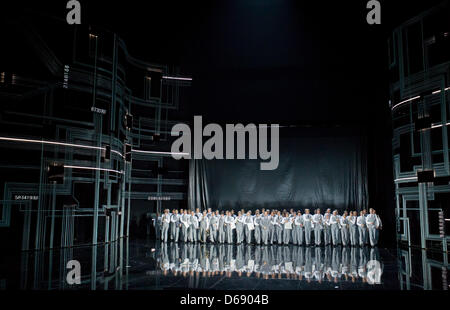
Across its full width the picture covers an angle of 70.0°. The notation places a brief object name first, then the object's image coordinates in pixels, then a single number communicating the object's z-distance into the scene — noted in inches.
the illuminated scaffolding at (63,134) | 402.3
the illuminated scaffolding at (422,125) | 402.9
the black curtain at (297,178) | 611.2
